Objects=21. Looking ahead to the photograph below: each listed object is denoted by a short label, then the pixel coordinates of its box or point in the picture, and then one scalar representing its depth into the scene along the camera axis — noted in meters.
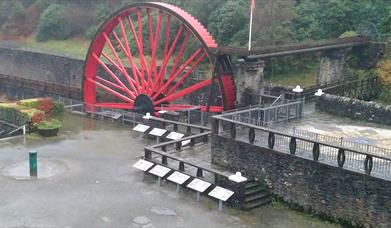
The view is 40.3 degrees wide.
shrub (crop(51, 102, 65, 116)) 26.20
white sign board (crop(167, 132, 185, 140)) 20.18
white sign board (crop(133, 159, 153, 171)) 16.95
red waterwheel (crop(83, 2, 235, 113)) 22.59
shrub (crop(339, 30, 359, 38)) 29.02
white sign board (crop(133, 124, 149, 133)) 21.60
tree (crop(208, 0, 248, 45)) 34.06
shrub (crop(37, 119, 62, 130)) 22.22
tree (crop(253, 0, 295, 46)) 30.23
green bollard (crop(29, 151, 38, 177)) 17.20
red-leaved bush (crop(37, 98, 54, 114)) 25.41
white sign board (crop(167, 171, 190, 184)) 15.68
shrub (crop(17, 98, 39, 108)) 25.06
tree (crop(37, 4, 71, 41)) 52.38
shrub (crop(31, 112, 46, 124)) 22.63
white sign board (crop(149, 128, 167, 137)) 20.84
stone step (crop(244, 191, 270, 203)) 14.93
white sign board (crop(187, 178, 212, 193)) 15.04
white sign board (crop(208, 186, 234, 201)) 14.43
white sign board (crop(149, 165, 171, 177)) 16.33
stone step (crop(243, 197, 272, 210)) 14.71
